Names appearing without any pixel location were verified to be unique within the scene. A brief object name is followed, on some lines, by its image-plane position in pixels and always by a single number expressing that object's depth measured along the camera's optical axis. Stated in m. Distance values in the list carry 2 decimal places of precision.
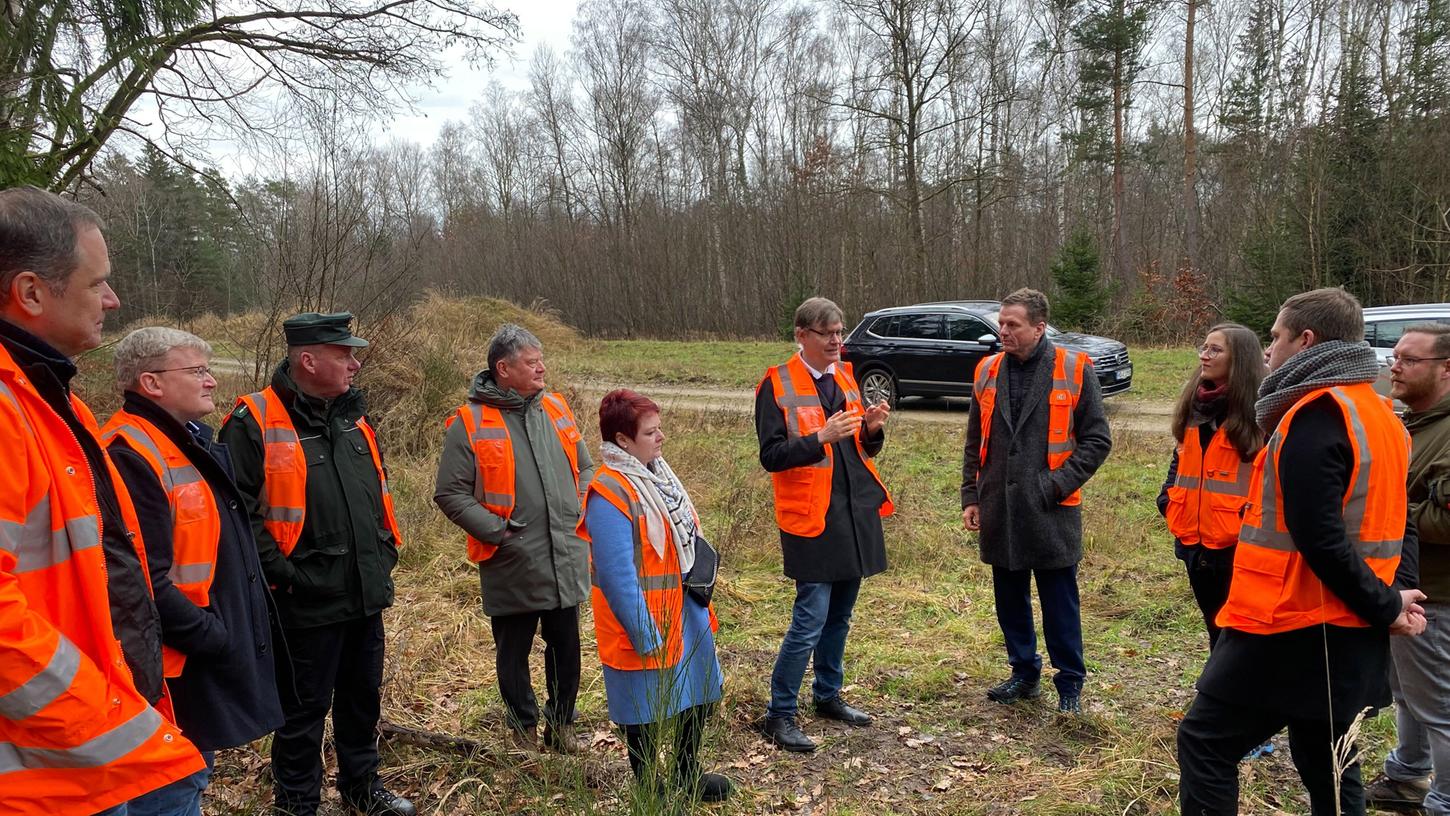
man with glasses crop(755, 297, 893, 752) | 3.85
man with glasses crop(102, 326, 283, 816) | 2.33
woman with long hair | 3.70
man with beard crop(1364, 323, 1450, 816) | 3.08
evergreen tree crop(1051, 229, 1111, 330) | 21.53
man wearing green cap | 3.04
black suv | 13.19
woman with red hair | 2.79
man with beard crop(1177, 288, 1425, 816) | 2.43
